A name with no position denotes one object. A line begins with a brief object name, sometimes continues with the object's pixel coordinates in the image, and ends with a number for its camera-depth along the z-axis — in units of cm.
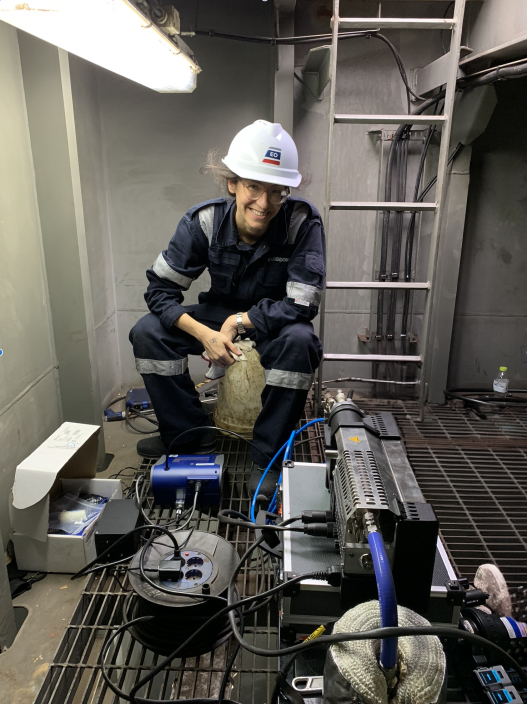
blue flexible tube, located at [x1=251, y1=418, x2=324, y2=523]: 162
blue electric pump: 172
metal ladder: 206
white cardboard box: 143
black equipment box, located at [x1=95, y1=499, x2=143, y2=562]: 148
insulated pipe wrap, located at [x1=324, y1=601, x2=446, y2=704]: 71
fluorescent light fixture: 130
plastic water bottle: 280
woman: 185
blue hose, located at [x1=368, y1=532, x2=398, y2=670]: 70
